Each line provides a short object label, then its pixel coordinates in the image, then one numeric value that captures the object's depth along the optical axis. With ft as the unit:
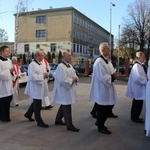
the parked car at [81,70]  112.59
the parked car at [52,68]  74.17
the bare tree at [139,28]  130.21
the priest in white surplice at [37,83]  21.06
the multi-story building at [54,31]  202.69
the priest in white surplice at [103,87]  18.98
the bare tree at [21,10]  103.06
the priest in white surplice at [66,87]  19.66
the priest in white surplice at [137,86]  22.88
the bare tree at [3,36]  198.49
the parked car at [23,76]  58.04
